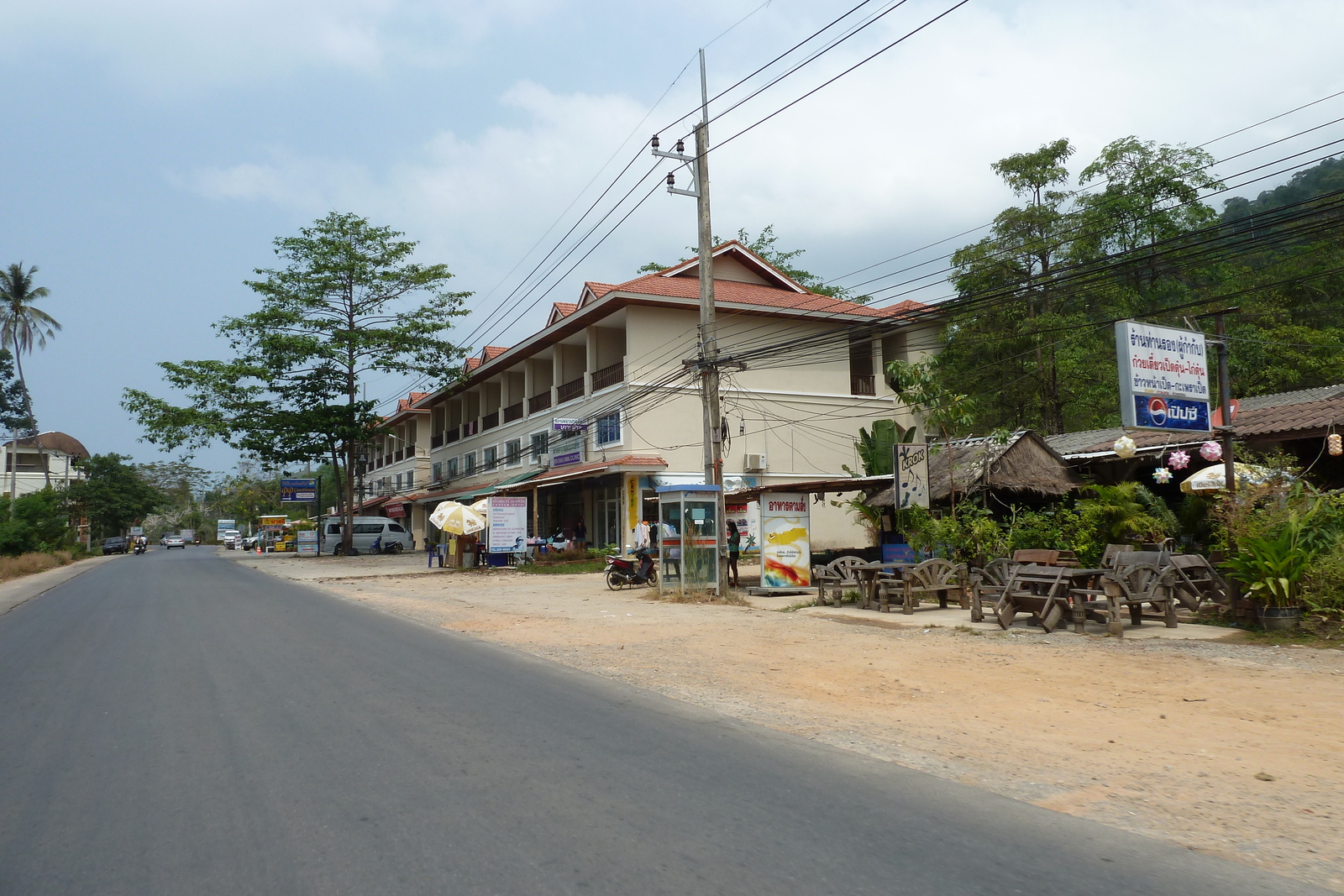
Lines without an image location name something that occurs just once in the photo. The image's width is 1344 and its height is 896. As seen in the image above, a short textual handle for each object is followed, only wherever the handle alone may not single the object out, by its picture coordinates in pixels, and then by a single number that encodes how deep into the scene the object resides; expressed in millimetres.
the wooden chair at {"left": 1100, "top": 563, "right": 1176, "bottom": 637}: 10891
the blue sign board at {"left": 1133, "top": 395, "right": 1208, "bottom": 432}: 12367
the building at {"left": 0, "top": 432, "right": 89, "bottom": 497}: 84438
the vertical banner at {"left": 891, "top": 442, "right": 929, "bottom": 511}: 16172
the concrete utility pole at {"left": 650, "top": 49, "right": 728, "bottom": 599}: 17609
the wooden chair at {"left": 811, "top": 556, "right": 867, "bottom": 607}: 15367
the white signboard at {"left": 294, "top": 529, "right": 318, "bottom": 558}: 47375
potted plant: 10265
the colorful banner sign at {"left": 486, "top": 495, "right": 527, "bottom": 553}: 28656
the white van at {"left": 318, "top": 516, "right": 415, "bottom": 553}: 46344
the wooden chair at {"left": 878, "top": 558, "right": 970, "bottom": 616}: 14008
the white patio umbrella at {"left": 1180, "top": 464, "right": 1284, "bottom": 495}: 13594
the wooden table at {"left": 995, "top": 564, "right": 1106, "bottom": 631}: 11289
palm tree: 57781
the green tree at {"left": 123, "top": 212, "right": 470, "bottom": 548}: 40062
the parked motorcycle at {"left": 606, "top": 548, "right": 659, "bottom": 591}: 20297
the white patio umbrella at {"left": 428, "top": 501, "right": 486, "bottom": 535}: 28531
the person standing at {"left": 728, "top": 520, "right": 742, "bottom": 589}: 20489
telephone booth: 17516
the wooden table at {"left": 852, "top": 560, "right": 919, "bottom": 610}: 14602
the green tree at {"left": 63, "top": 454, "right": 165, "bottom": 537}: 75938
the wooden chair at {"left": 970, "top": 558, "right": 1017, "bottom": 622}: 12484
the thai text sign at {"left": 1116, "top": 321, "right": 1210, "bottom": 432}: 12266
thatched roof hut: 17328
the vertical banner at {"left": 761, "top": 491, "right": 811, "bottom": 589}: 17609
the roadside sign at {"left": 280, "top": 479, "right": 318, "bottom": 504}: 61072
